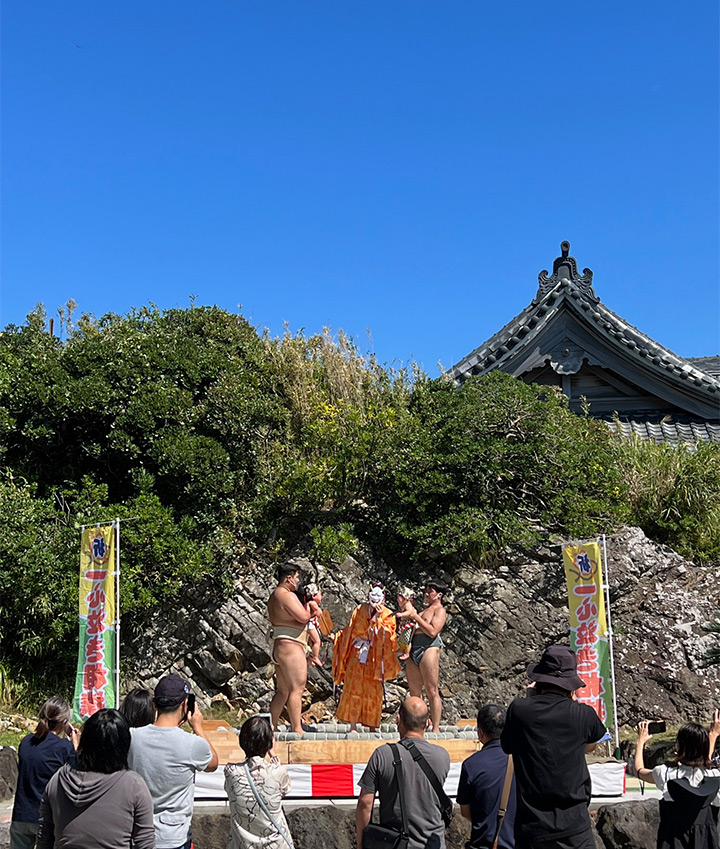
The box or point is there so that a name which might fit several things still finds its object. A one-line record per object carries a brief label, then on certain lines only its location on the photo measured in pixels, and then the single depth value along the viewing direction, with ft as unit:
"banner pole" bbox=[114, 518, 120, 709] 32.96
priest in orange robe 30.66
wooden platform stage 26.61
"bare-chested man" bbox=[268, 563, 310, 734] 27.73
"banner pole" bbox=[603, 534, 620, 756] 31.42
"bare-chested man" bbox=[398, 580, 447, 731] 28.73
